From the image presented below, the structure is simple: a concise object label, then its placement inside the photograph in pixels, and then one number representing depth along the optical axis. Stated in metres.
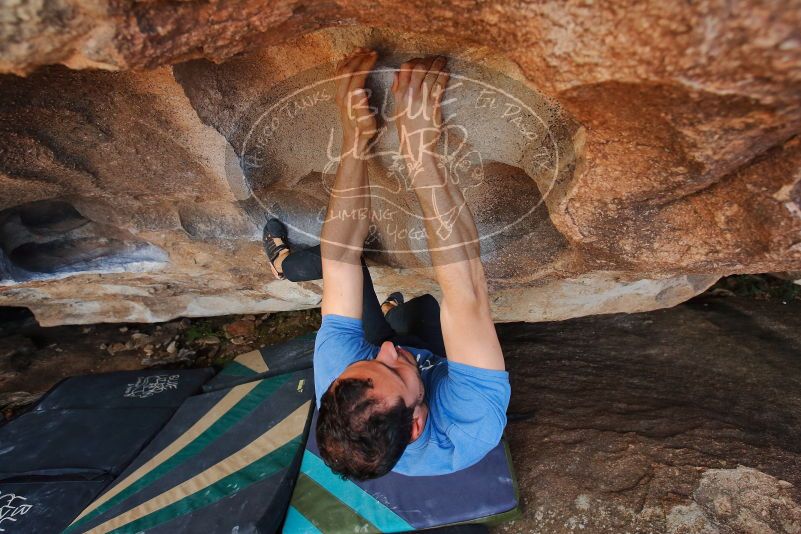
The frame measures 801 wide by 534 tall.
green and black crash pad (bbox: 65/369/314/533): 1.91
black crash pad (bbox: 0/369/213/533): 2.08
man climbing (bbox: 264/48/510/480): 1.30
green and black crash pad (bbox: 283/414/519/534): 1.83
